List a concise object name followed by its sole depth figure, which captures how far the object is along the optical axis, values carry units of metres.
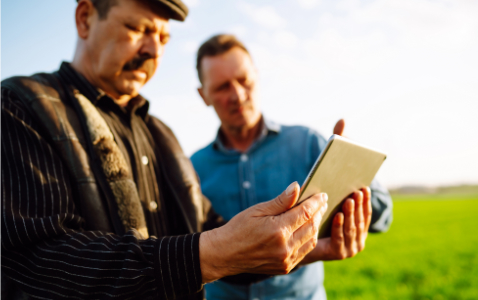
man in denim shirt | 1.03
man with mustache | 0.62
